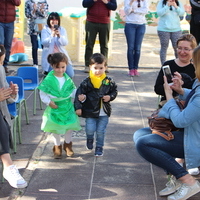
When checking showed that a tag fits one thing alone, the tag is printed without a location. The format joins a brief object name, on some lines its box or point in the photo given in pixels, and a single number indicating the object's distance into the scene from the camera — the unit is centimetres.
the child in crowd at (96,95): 709
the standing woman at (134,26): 1278
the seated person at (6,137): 604
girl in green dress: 709
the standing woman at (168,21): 1254
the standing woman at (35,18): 1384
